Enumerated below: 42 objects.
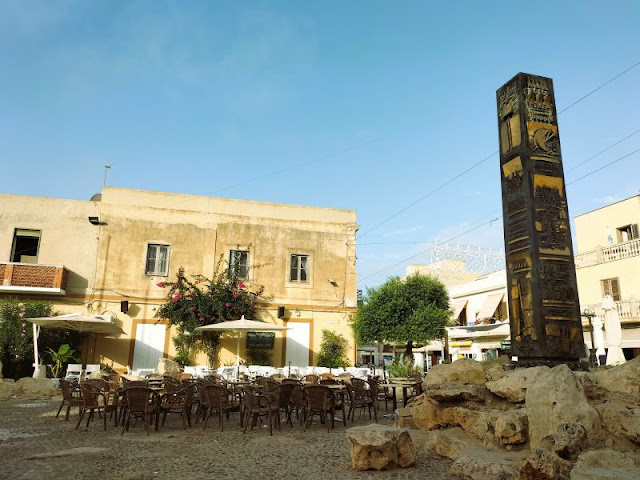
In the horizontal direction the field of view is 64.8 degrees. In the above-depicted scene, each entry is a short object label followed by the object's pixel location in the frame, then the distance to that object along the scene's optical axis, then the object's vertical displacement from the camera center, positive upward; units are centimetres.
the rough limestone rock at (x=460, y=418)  647 -83
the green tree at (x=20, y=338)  1791 +39
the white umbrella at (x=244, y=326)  1574 +85
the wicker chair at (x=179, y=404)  914 -96
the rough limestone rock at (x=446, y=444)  643 -109
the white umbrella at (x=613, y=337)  1399 +68
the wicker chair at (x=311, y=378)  1288 -58
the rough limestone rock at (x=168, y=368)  1527 -48
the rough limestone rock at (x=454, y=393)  743 -50
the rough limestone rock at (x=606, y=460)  455 -87
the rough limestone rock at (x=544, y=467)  456 -96
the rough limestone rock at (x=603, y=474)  375 -84
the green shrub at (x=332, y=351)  2102 +20
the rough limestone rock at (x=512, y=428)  593 -80
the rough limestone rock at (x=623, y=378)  645 -21
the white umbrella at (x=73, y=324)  1565 +85
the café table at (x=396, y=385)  1158 -63
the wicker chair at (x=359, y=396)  1038 -83
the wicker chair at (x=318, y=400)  895 -78
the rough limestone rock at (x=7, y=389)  1415 -114
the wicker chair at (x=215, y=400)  917 -84
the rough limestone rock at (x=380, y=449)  588 -106
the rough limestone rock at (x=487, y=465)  484 -104
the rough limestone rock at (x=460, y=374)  800 -25
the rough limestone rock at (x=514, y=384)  673 -33
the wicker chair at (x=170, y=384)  1023 -67
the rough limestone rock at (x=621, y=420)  530 -61
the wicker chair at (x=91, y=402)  908 -91
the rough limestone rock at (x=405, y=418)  828 -100
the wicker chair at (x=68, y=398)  964 -94
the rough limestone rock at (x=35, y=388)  1459 -112
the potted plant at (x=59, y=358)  1727 -29
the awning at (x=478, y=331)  2292 +142
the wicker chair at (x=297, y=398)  962 -81
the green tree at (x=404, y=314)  1973 +170
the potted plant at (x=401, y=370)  1669 -42
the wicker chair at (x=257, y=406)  869 -90
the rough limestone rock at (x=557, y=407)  541 -50
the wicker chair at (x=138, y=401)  852 -82
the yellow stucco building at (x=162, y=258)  1977 +386
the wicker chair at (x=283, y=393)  924 -69
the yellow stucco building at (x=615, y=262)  2169 +457
